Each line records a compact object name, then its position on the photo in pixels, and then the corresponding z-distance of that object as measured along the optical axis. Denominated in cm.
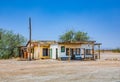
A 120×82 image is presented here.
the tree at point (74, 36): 3694
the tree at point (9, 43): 2762
